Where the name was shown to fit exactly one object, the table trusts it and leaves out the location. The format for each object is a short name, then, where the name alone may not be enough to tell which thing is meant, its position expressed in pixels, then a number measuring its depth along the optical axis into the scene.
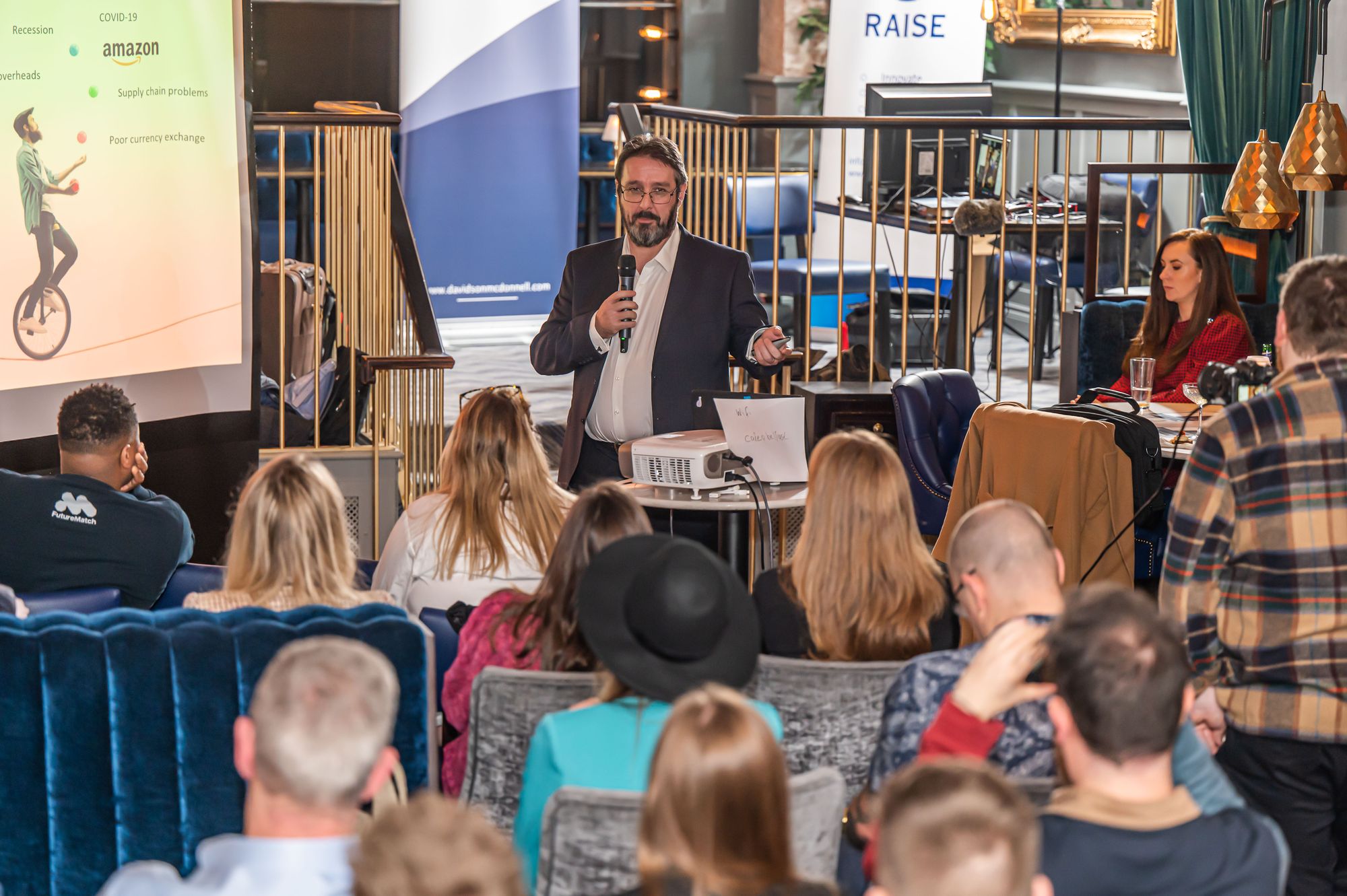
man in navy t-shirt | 6.41
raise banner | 17.47
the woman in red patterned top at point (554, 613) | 4.99
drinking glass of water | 9.17
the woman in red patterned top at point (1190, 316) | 10.24
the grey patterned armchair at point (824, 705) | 4.78
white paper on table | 7.57
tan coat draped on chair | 8.02
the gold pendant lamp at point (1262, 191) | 10.42
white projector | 7.51
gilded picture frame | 18.13
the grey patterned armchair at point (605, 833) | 3.65
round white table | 7.49
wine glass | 8.83
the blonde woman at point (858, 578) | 5.24
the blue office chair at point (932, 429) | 9.34
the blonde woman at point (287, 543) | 5.47
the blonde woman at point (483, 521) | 6.41
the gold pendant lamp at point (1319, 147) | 9.79
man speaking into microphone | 8.49
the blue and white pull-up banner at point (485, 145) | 17.04
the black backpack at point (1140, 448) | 8.11
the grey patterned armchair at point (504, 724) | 4.62
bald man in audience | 4.27
